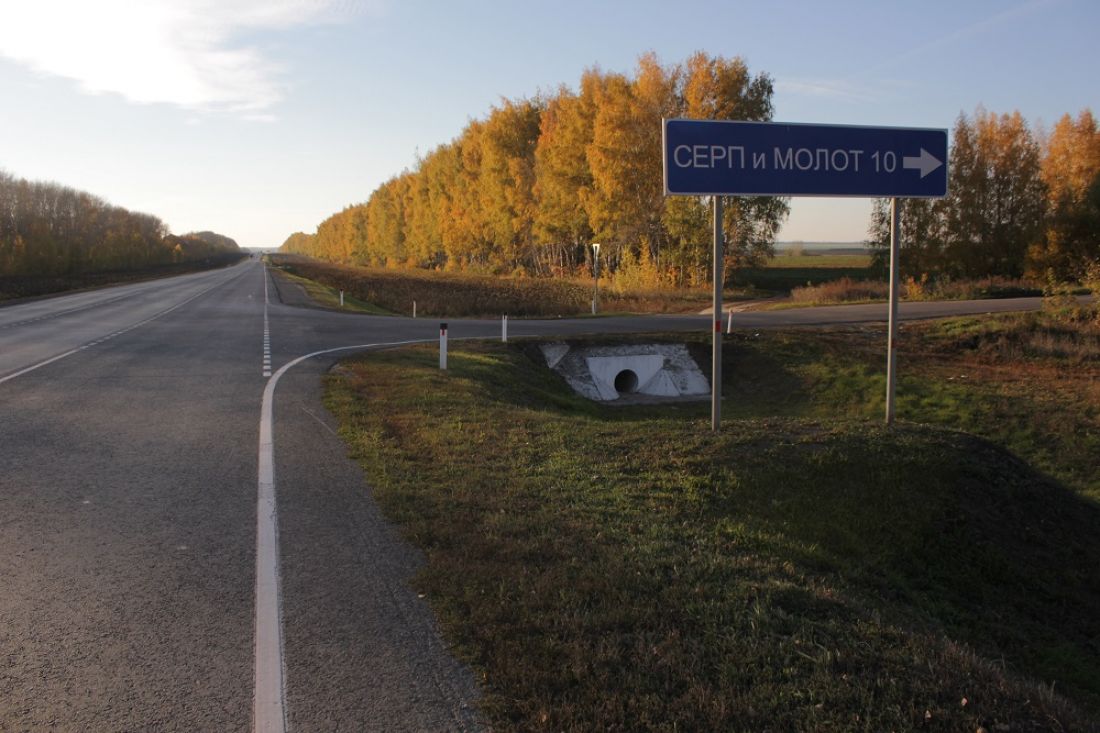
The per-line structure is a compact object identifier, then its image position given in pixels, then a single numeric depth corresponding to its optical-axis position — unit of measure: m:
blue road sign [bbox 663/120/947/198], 8.10
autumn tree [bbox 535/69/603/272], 43.97
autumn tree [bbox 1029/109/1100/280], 39.28
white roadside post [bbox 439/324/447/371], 14.54
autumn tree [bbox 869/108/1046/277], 43.56
